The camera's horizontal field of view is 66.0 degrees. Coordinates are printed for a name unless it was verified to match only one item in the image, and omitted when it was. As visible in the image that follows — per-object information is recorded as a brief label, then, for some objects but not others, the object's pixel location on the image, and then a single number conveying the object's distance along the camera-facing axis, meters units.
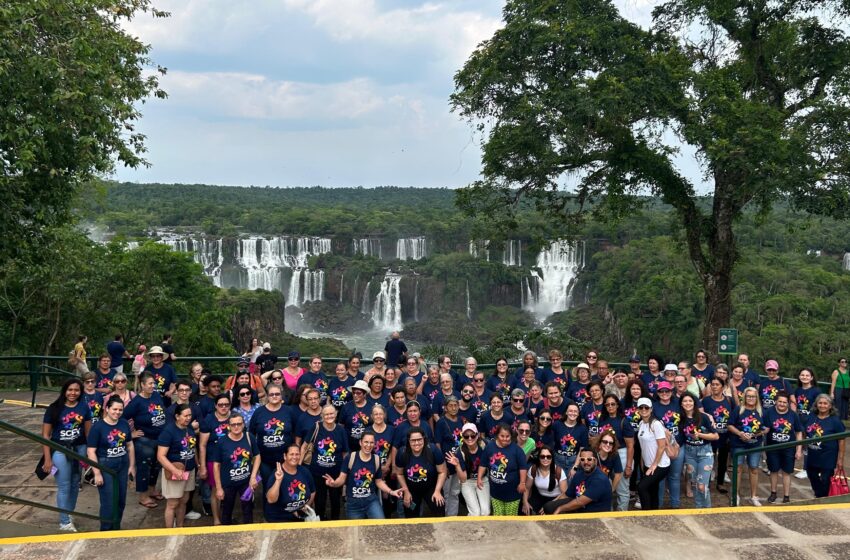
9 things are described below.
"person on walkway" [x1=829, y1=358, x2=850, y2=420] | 10.61
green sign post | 10.85
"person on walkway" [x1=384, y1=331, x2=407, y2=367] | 10.53
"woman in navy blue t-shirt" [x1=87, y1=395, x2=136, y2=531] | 6.16
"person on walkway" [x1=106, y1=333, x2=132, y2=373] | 10.48
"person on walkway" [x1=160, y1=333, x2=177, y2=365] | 9.45
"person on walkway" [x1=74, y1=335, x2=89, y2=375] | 10.80
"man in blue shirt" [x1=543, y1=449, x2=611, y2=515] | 5.91
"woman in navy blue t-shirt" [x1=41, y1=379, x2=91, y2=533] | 6.15
